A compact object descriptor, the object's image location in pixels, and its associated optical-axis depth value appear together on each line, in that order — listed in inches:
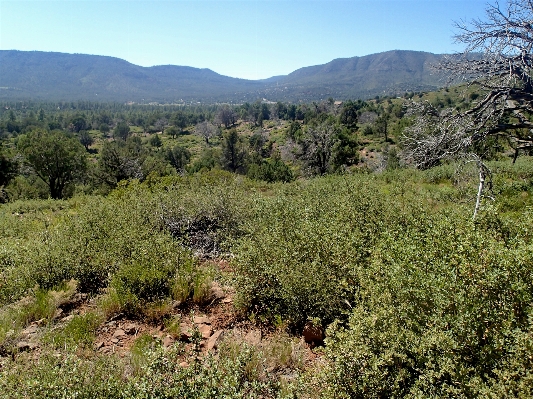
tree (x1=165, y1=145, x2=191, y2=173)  2193.7
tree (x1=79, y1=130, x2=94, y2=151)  3353.8
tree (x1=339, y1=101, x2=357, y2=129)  2667.8
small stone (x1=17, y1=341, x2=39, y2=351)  160.2
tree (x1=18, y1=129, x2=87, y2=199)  1071.5
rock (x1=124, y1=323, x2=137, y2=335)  182.3
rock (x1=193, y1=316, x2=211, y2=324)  188.5
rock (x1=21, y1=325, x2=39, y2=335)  172.9
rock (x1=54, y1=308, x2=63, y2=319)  192.2
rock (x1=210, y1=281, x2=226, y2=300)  215.9
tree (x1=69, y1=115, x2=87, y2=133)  4266.7
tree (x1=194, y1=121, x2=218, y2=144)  3538.4
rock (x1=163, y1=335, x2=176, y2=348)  166.6
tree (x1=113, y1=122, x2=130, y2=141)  3784.5
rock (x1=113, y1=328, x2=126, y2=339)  177.9
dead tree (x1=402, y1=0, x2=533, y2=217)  274.1
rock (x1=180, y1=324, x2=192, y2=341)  174.1
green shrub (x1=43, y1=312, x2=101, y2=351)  157.3
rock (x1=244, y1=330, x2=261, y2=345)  166.2
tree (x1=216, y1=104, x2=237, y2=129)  4557.1
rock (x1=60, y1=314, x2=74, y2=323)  185.7
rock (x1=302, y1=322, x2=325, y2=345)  165.5
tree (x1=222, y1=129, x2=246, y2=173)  1884.8
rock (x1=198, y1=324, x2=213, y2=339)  176.7
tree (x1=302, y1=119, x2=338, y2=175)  1163.3
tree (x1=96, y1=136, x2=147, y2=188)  1133.1
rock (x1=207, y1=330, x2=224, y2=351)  162.4
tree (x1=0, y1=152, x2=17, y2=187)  1028.5
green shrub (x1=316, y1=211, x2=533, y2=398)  101.5
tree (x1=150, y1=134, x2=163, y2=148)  3120.1
